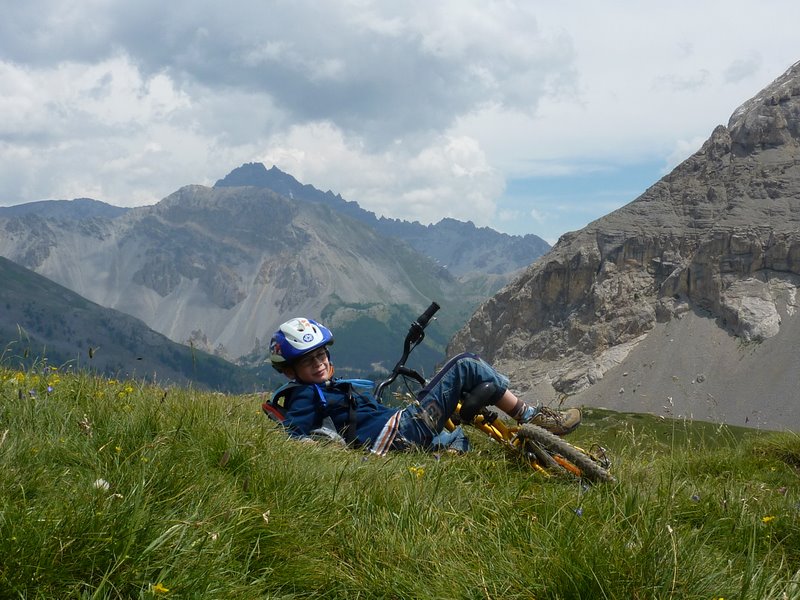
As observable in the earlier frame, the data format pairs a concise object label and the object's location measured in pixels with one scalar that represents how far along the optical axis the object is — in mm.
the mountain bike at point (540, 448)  5223
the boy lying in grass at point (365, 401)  6879
